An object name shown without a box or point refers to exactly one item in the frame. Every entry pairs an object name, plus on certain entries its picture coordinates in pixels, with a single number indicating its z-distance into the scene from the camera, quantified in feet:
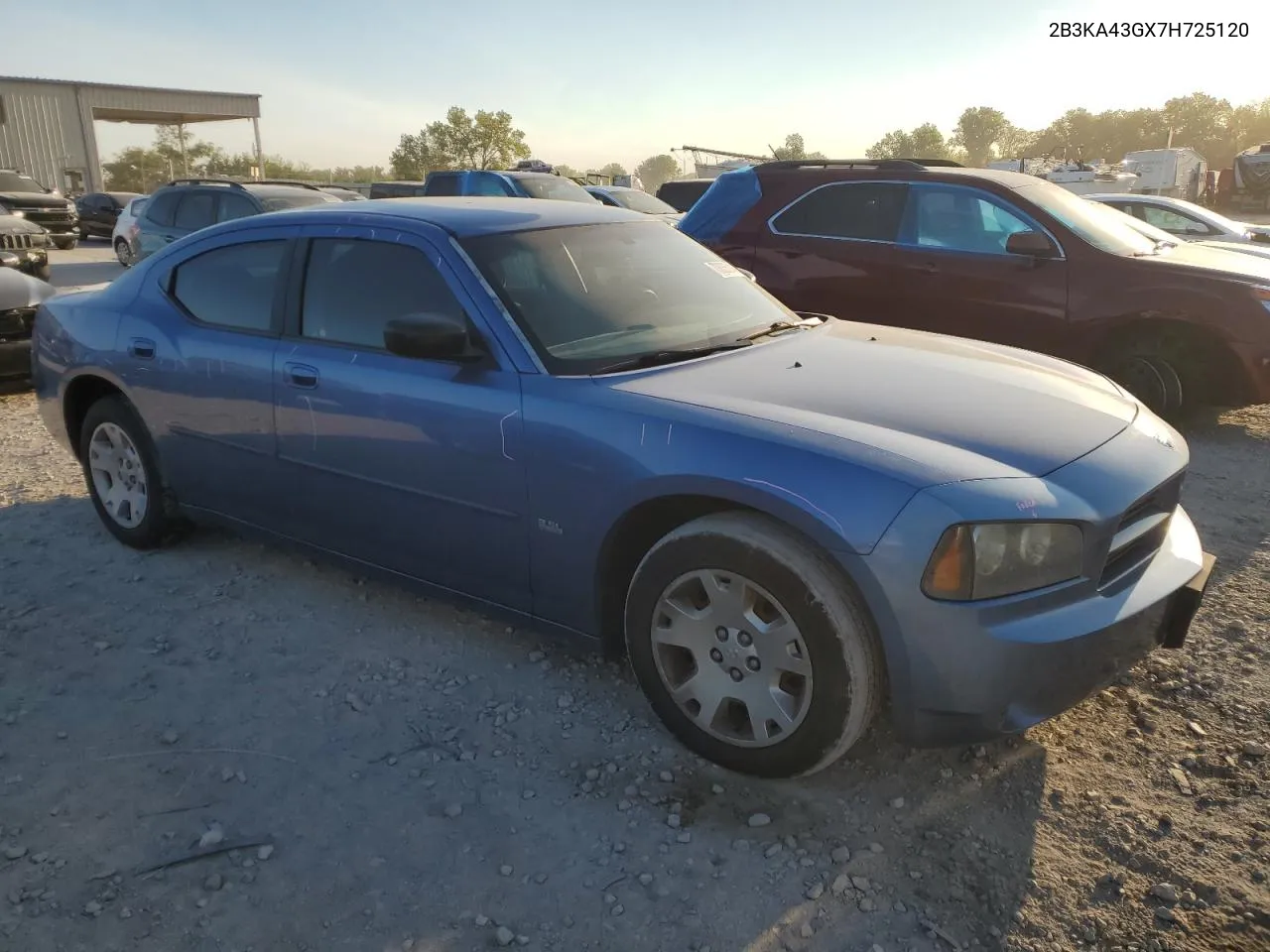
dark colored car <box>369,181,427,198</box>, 65.75
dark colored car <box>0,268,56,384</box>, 24.49
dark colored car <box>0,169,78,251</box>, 72.49
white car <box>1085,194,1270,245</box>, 33.68
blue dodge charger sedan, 7.83
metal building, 127.95
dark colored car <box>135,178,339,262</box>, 39.09
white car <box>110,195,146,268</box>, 49.32
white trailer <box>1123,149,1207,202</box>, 108.88
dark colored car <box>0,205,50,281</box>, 34.73
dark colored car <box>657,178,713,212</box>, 68.33
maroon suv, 19.93
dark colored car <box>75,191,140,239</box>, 85.66
